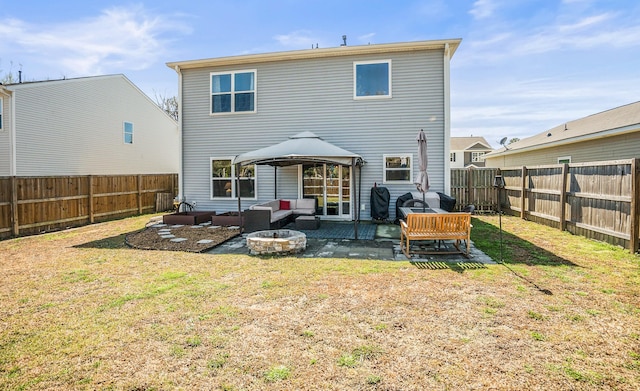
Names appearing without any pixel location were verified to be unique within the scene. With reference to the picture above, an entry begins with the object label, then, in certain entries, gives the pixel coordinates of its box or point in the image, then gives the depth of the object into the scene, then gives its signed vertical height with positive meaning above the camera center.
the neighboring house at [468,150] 38.34 +4.11
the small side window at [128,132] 16.79 +2.87
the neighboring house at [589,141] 10.75 +1.74
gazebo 8.18 +0.84
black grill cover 10.41 -0.52
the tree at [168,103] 31.00 +7.96
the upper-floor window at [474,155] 38.66 +3.62
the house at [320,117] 10.44 +2.34
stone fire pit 6.43 -1.16
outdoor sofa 8.73 -0.74
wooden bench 6.09 -0.78
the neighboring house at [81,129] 12.20 +2.62
